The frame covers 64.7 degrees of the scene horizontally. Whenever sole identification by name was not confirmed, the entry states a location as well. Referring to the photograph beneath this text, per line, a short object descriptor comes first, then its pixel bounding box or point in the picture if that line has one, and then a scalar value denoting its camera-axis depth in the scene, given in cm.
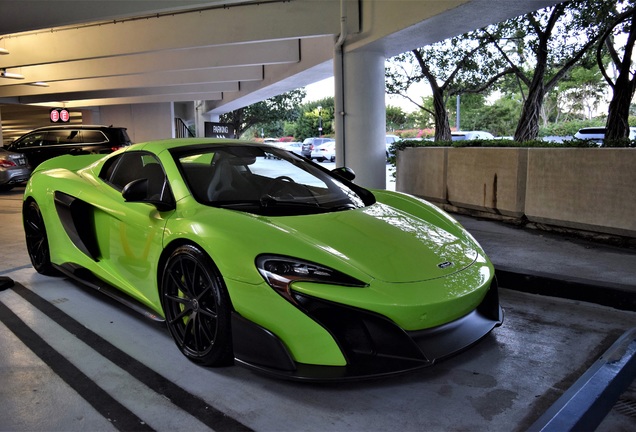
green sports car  243
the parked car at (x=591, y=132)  2243
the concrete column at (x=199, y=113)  3308
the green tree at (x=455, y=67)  1531
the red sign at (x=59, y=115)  2497
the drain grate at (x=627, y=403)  245
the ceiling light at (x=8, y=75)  1577
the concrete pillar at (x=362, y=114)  944
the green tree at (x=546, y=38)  1177
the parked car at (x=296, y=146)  3931
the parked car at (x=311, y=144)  3464
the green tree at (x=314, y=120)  6272
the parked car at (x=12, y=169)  1231
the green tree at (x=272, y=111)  3944
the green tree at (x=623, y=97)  870
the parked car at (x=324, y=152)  3362
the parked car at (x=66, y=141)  1344
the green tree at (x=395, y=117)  5064
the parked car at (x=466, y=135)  2476
